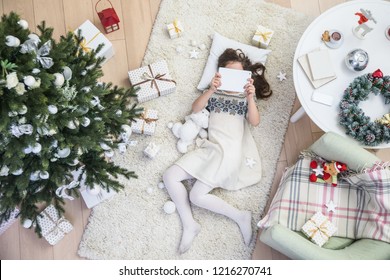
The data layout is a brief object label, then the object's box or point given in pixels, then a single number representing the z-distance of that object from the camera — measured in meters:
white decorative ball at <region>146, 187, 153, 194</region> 1.94
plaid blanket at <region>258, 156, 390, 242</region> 1.60
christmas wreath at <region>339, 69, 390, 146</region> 1.61
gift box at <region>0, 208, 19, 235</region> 1.82
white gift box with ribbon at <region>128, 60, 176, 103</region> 2.00
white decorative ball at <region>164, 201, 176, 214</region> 1.90
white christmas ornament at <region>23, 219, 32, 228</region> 1.65
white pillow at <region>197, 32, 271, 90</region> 2.03
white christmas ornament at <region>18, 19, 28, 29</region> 1.21
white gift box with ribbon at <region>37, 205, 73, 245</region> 1.86
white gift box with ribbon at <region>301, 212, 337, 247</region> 1.60
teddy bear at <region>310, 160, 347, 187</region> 1.63
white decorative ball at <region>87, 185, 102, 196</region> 1.80
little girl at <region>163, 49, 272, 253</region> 1.87
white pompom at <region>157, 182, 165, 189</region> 1.95
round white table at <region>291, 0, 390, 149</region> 1.67
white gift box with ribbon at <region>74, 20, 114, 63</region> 2.02
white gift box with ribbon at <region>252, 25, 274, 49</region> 2.05
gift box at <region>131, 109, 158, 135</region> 1.96
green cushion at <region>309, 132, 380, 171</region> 1.56
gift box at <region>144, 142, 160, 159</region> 1.95
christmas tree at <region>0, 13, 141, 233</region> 1.12
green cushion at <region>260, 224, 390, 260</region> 1.46
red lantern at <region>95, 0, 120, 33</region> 2.04
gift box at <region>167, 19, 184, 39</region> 2.07
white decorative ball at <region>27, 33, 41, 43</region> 1.20
